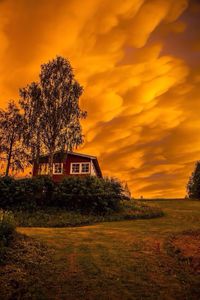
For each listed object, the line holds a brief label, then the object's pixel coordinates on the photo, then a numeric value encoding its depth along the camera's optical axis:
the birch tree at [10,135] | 26.76
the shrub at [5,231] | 7.72
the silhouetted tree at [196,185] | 36.34
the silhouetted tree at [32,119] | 23.39
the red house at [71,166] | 29.30
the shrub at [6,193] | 17.24
